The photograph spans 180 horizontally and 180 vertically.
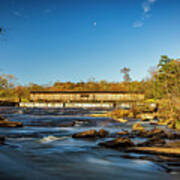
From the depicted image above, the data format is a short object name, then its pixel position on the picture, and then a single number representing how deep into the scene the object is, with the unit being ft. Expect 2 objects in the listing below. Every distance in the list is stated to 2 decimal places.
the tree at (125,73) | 319.59
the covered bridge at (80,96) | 191.93
